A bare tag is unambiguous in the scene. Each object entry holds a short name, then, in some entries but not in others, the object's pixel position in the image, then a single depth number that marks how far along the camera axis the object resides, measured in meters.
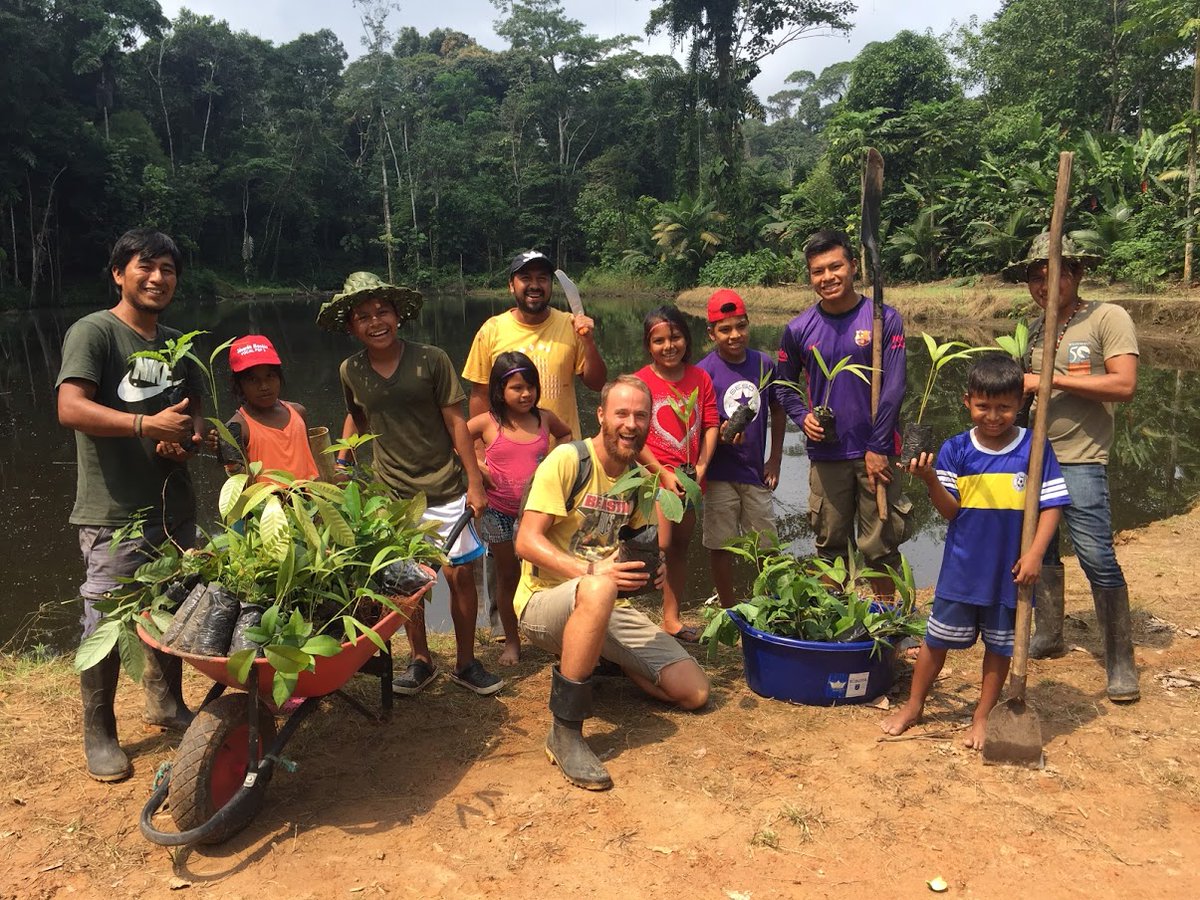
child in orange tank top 3.54
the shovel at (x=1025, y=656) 2.85
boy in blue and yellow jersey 2.95
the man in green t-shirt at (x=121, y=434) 2.97
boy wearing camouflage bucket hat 3.65
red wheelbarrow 2.47
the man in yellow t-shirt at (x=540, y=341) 4.09
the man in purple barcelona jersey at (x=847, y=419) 3.76
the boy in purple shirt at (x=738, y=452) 4.19
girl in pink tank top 3.73
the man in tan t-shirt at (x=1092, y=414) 3.43
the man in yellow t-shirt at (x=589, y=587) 2.90
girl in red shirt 4.04
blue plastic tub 3.31
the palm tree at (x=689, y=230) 30.98
